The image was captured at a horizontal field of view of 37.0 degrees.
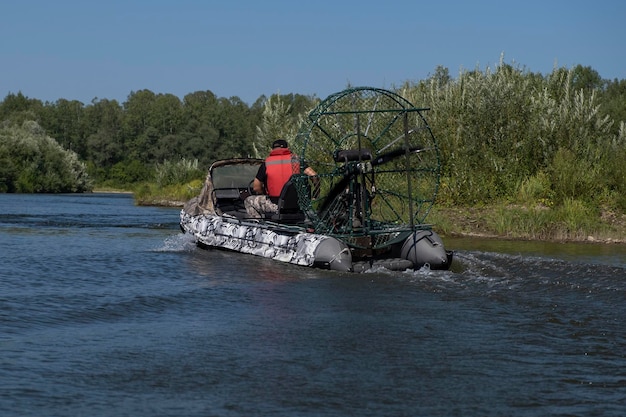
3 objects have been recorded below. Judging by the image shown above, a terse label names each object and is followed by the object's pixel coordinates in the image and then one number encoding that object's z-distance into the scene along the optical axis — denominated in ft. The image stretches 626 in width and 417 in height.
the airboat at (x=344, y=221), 47.75
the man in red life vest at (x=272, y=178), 55.67
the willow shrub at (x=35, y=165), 213.05
